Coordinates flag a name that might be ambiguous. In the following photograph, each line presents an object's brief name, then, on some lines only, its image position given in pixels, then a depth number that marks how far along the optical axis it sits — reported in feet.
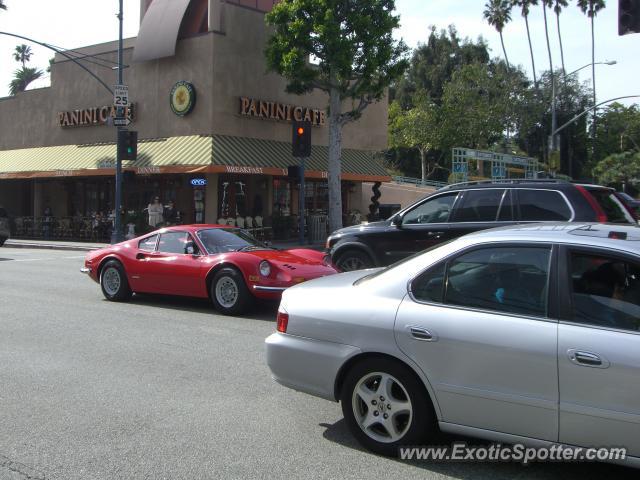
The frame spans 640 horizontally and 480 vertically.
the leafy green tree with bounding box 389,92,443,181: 156.97
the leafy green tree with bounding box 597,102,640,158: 209.87
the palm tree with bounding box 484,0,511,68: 191.93
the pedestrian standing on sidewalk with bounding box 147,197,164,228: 75.55
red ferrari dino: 29.30
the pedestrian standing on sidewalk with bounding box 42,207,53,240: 88.74
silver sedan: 11.51
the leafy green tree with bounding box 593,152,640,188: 176.59
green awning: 74.69
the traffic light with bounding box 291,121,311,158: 64.03
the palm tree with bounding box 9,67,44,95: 221.15
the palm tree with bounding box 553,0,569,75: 195.93
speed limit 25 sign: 72.18
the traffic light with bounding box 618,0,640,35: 33.68
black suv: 27.71
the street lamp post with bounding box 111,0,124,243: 73.36
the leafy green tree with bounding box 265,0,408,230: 68.49
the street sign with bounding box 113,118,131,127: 72.95
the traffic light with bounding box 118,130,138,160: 70.44
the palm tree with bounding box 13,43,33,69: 238.27
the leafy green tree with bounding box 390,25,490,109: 189.88
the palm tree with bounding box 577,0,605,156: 201.36
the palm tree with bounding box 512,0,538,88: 189.06
